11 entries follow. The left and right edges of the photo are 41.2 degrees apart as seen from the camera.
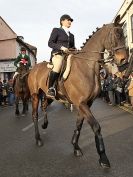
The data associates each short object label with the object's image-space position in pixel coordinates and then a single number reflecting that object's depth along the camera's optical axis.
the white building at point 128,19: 14.64
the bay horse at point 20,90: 8.07
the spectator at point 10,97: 13.32
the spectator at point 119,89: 10.34
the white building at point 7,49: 25.59
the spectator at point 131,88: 7.17
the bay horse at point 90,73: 3.44
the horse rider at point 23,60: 7.38
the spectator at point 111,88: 11.37
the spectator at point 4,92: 13.14
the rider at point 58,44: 4.05
